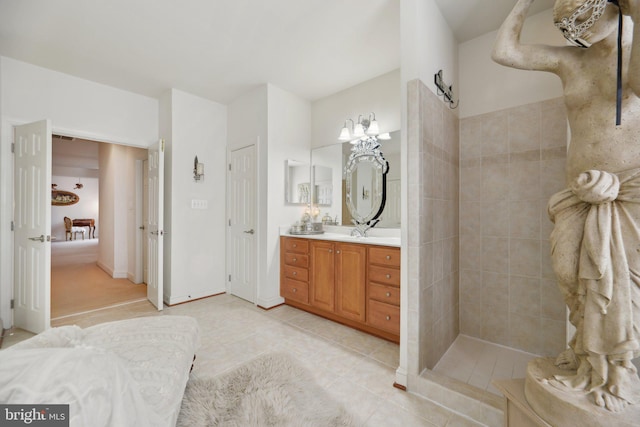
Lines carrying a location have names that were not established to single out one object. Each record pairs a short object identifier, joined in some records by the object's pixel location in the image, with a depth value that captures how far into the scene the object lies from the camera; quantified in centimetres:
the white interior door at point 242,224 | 345
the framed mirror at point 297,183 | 345
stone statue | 97
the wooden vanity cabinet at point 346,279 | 236
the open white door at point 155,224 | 316
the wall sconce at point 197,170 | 352
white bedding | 66
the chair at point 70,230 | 945
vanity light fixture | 294
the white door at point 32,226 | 255
